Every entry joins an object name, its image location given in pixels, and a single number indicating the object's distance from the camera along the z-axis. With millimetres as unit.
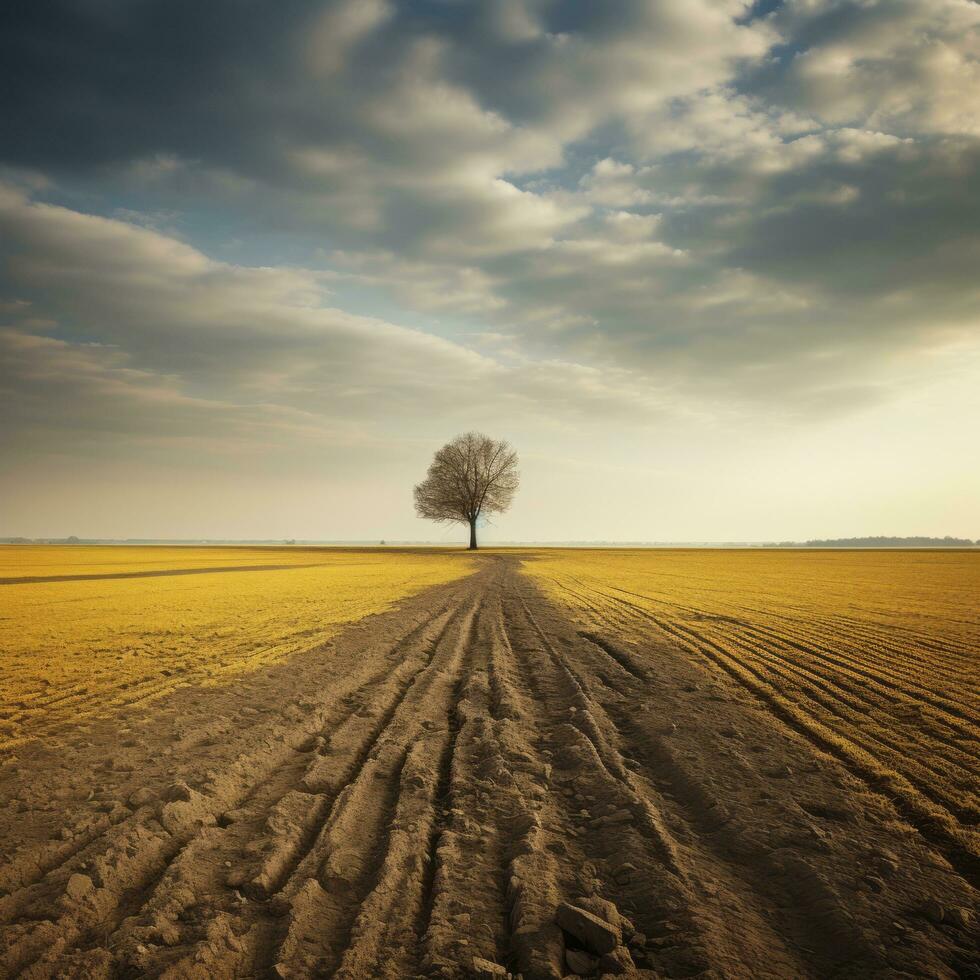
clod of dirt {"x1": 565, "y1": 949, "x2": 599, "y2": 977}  2746
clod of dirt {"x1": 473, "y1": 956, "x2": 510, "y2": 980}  2646
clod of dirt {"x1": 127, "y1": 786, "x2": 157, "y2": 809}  4520
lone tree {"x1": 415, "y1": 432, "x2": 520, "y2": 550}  70375
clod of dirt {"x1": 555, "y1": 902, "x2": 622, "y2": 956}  2855
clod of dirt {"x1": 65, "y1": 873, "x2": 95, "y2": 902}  3250
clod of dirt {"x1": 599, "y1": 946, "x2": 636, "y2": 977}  2717
